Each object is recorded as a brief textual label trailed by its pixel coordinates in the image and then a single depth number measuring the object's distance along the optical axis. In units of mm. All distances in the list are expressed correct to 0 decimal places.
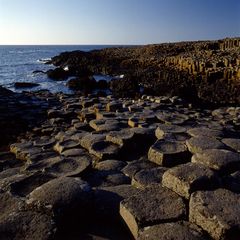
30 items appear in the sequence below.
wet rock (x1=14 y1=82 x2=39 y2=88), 13972
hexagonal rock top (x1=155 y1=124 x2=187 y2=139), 3322
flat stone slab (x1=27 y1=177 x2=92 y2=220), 1841
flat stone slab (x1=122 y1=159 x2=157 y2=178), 2607
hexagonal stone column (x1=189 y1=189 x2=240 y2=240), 1635
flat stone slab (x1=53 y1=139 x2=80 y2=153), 3406
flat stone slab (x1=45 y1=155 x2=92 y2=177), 2594
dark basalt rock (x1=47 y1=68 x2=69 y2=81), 16760
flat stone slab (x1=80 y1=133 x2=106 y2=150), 3266
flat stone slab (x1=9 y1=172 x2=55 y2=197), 2212
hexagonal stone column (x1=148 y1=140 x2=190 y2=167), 2709
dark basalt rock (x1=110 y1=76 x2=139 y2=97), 9719
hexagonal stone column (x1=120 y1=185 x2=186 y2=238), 1778
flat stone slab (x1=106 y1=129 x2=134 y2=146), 3207
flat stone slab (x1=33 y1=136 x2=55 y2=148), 3866
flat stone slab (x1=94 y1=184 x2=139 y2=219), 1981
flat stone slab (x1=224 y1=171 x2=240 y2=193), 2114
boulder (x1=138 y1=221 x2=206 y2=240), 1612
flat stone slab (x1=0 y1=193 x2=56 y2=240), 1683
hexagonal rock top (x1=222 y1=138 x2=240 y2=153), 2839
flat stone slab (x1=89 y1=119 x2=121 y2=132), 3884
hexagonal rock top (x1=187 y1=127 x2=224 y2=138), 3167
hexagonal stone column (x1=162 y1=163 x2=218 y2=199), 1944
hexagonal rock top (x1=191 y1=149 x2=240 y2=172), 2344
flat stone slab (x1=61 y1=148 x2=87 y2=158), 3067
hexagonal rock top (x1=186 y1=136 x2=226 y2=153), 2691
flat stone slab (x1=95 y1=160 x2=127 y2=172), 2711
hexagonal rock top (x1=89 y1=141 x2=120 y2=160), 2990
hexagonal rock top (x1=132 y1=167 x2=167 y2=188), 2306
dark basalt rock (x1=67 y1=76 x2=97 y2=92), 12082
